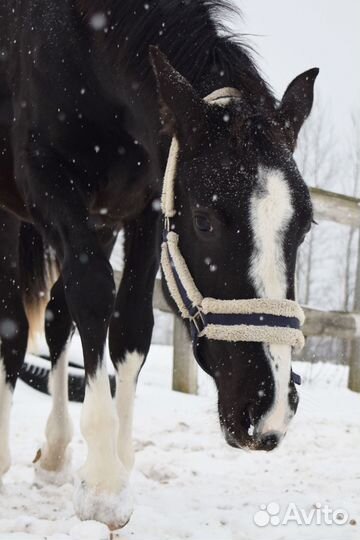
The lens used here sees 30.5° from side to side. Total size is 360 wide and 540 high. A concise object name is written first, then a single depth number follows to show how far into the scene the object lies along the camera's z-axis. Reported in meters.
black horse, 1.90
